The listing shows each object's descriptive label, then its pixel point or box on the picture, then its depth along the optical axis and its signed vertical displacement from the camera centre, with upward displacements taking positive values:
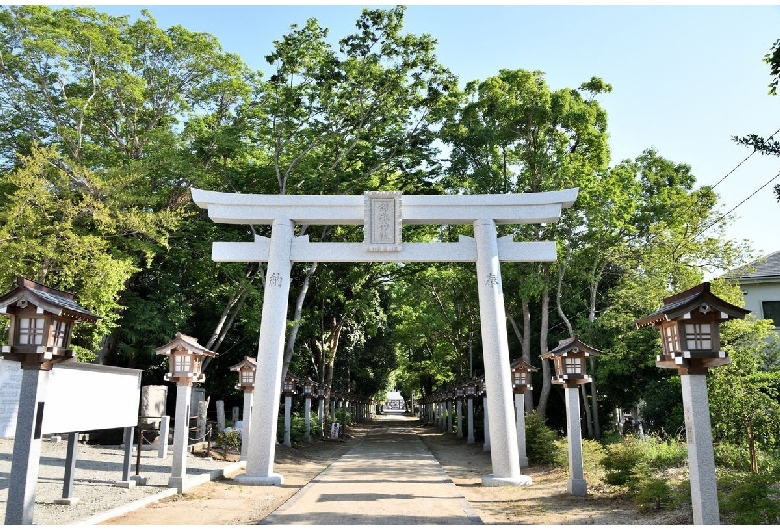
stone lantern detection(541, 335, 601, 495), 10.80 +0.12
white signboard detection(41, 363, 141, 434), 7.79 -0.21
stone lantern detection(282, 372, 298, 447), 20.38 -0.32
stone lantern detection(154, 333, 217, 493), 10.80 +0.33
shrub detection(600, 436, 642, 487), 9.61 -1.30
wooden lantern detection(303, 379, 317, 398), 23.36 -0.13
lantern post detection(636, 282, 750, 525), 6.74 +0.37
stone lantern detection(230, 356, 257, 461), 15.00 +0.12
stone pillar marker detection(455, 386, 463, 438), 26.88 -0.65
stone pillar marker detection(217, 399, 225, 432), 19.20 -1.00
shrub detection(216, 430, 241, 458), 16.28 -1.60
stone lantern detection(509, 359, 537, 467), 16.70 +0.22
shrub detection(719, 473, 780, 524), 6.86 -1.39
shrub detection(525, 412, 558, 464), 15.57 -1.49
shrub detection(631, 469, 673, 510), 8.30 -1.55
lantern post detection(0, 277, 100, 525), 6.42 +0.32
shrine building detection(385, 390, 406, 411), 139.88 -4.69
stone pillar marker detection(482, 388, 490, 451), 20.20 -1.48
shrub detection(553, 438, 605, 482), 11.97 -1.52
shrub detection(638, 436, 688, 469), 12.41 -1.52
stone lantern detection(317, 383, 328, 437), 25.67 -0.64
